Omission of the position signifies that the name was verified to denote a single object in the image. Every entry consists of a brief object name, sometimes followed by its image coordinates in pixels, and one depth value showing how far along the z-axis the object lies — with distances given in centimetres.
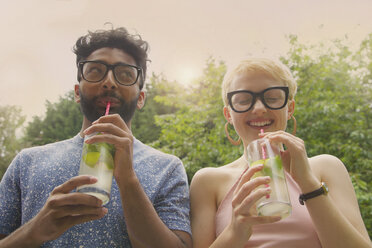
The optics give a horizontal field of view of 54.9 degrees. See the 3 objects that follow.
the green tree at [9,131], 1509
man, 63
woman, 65
